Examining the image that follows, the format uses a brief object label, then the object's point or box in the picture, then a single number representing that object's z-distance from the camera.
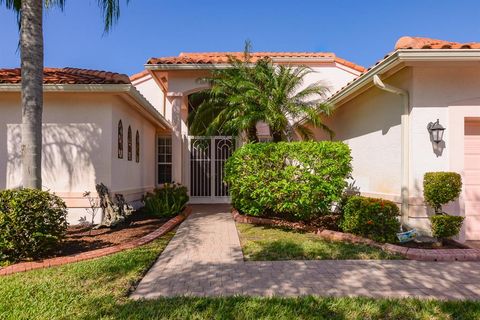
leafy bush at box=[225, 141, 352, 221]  7.42
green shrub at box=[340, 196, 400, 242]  6.32
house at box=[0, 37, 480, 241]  6.50
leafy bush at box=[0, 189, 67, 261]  5.19
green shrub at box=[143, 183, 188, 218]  9.66
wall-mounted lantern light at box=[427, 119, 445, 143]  6.32
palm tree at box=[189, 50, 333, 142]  9.19
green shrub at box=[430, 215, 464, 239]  5.89
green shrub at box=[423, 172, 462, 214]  5.94
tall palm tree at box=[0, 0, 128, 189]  5.96
